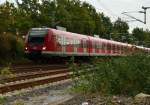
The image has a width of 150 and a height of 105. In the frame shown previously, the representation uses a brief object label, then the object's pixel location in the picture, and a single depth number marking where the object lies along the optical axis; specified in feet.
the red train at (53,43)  93.52
